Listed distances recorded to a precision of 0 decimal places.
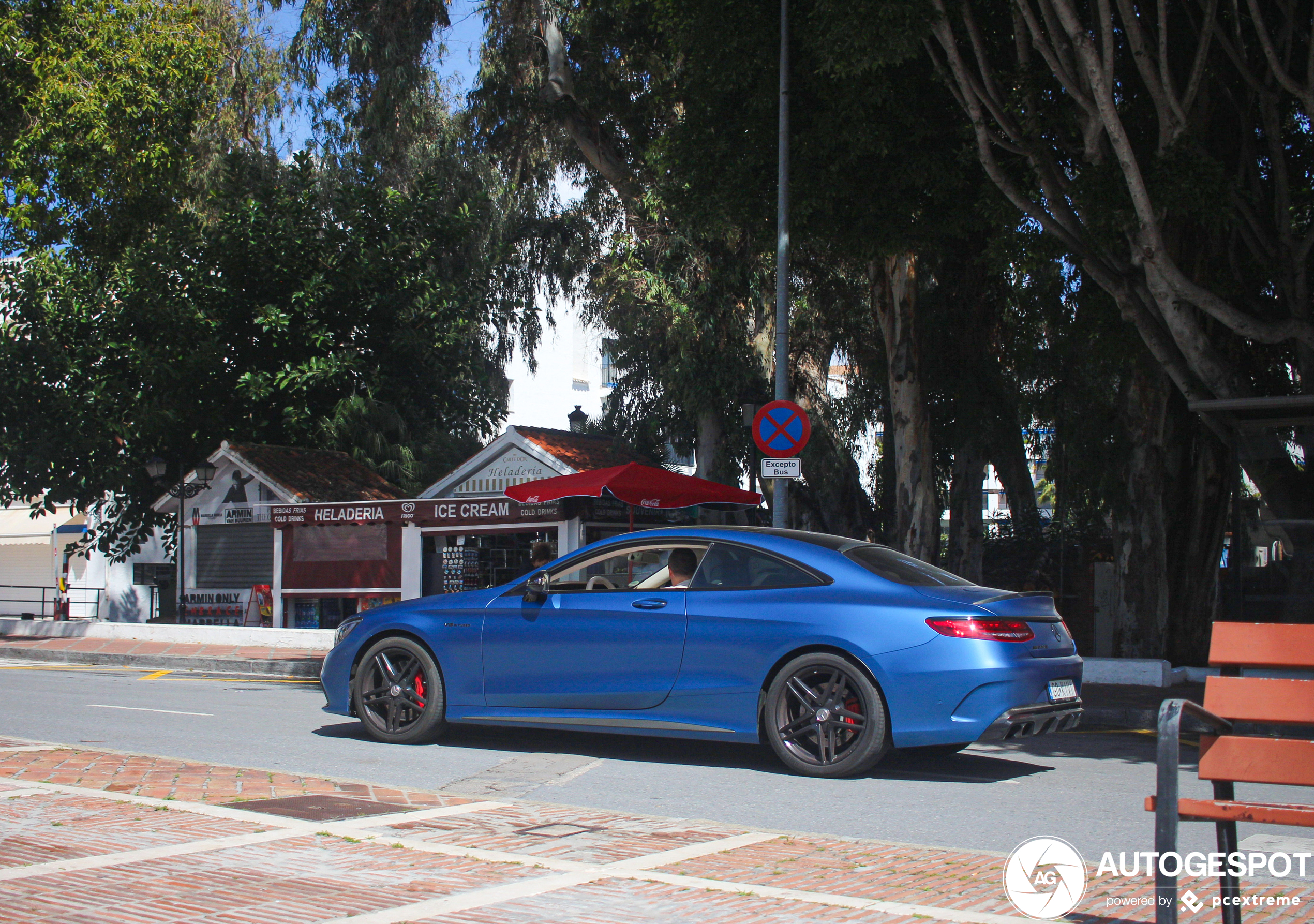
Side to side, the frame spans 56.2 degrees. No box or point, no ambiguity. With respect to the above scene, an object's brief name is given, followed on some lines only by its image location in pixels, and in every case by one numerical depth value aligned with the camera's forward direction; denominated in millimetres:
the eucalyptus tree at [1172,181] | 12445
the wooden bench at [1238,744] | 3557
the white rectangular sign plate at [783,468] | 13867
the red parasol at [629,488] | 15469
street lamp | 22172
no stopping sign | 14047
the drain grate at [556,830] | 5742
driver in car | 8273
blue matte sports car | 7223
